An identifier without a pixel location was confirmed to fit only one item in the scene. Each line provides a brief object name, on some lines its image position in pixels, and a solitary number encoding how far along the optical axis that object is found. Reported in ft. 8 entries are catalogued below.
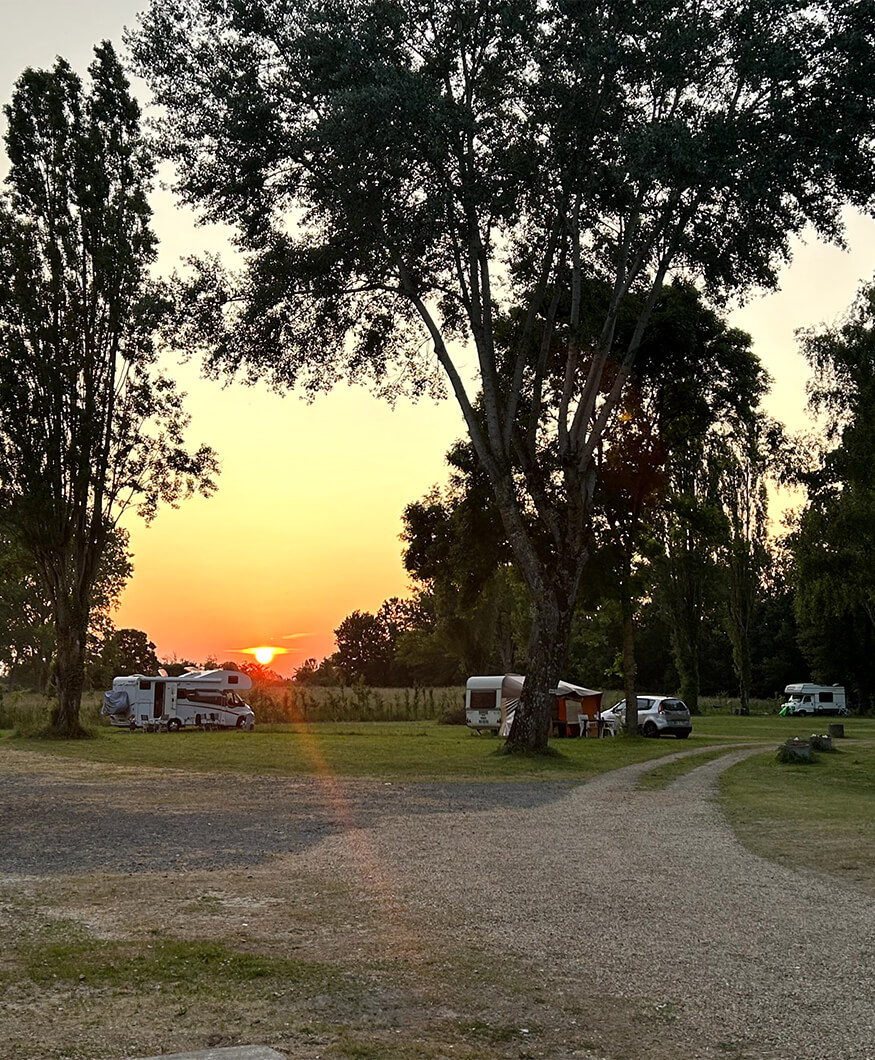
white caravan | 136.87
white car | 134.92
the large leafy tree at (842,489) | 107.45
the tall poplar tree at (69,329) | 111.55
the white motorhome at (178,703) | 145.48
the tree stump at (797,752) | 83.41
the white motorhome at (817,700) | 244.63
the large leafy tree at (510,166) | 69.77
